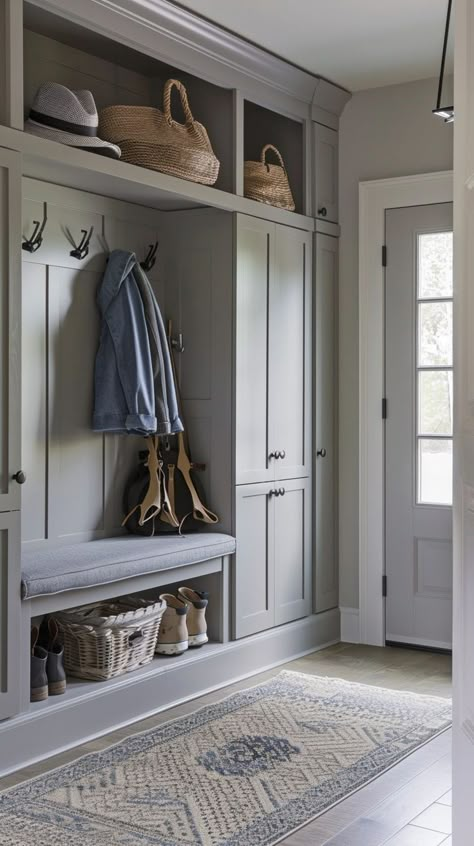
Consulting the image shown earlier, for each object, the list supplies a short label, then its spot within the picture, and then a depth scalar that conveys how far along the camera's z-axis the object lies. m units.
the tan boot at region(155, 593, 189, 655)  3.94
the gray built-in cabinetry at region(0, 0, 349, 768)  3.32
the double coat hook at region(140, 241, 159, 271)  4.26
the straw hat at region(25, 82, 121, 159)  3.34
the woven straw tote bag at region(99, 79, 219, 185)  3.73
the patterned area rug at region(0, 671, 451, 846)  2.72
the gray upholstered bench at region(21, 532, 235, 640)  3.25
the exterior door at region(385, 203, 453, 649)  4.68
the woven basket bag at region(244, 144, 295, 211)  4.39
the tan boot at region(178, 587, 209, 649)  4.06
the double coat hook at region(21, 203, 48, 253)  3.64
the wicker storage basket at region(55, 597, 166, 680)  3.57
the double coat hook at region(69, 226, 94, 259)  3.88
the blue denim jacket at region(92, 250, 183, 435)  3.87
